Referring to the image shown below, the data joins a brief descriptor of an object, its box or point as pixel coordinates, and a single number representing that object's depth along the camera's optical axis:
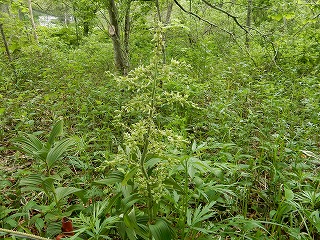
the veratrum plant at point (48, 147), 2.08
